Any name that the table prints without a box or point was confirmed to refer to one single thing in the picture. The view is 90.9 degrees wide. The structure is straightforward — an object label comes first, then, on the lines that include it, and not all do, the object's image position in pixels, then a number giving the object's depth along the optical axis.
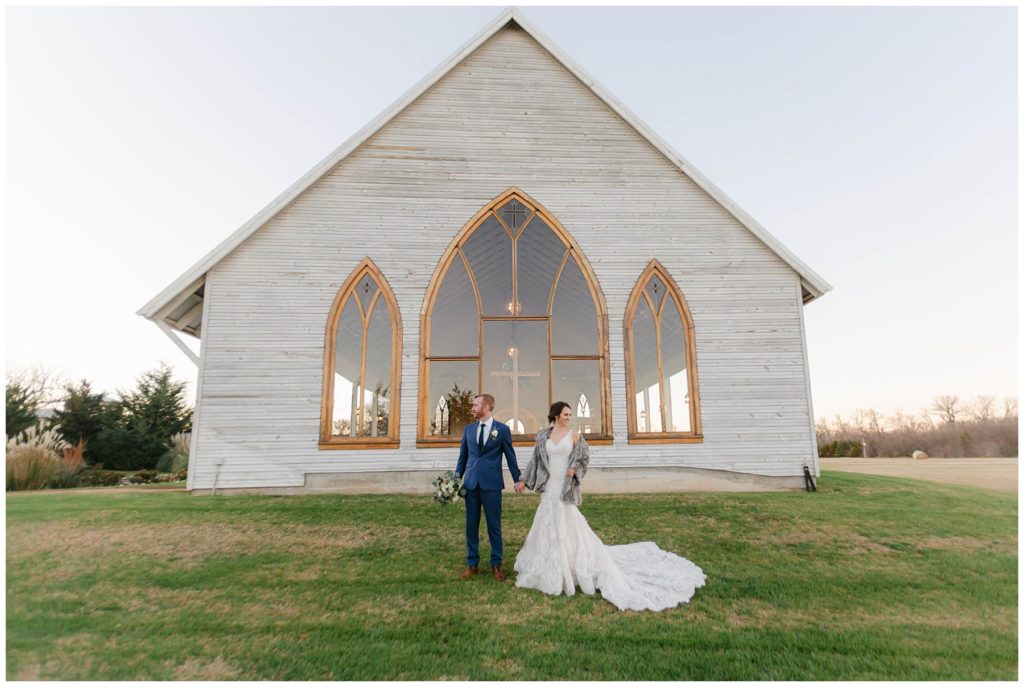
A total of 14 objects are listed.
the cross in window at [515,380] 11.86
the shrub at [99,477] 13.47
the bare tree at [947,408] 44.06
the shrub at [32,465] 11.27
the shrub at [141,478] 15.76
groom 5.73
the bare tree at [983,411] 40.38
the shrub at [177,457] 16.98
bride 5.21
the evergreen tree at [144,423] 19.28
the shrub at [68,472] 12.33
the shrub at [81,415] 19.80
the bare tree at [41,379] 29.05
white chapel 10.20
